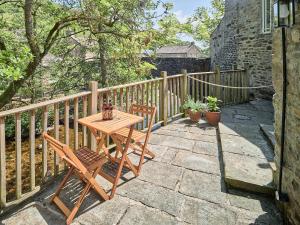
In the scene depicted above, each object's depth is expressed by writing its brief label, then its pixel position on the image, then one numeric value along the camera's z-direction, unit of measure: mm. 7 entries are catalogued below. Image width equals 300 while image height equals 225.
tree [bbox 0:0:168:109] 5629
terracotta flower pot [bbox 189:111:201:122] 6273
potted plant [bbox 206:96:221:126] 6121
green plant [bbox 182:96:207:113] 6355
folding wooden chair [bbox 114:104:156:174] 3764
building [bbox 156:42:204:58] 37500
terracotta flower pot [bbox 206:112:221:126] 6113
